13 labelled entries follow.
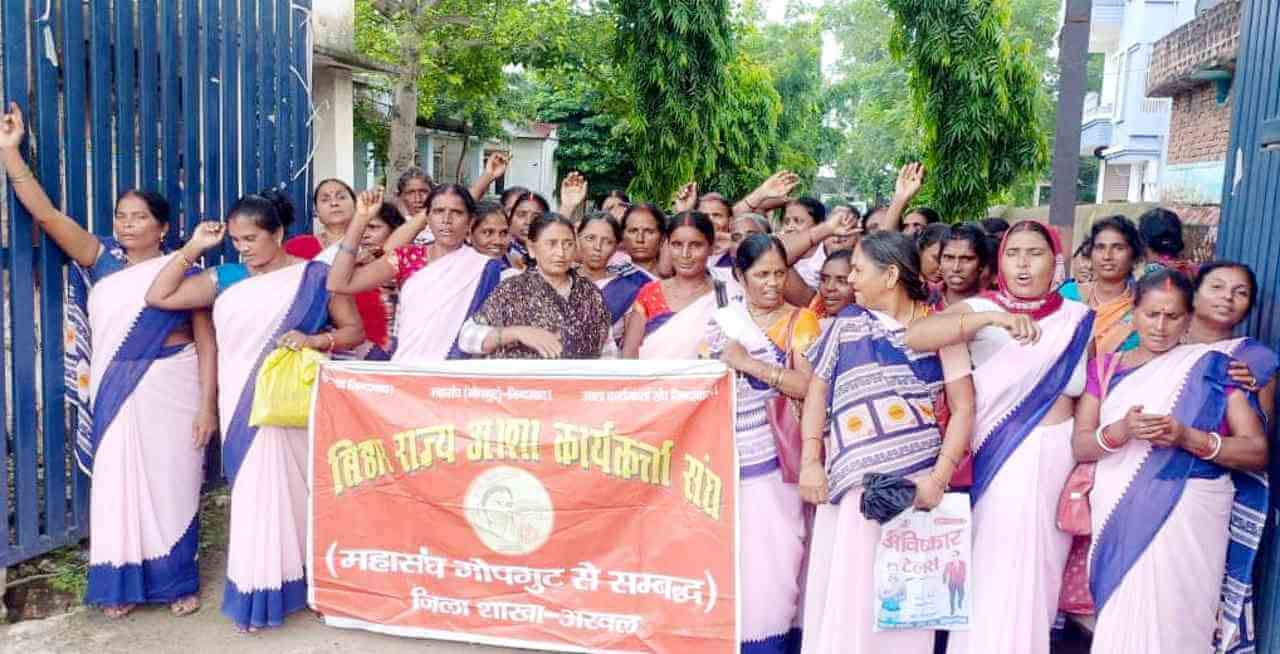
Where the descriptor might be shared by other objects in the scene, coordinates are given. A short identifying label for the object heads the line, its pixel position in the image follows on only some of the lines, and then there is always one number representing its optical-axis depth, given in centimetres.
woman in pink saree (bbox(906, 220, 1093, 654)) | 300
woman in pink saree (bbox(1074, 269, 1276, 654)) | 281
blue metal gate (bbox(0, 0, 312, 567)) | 385
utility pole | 458
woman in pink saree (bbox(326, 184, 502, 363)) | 439
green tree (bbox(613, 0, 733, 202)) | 938
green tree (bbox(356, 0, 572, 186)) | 1106
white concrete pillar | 657
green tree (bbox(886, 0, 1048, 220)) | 864
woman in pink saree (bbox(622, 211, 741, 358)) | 368
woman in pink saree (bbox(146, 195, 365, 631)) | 376
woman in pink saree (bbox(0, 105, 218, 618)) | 381
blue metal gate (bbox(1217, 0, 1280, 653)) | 296
